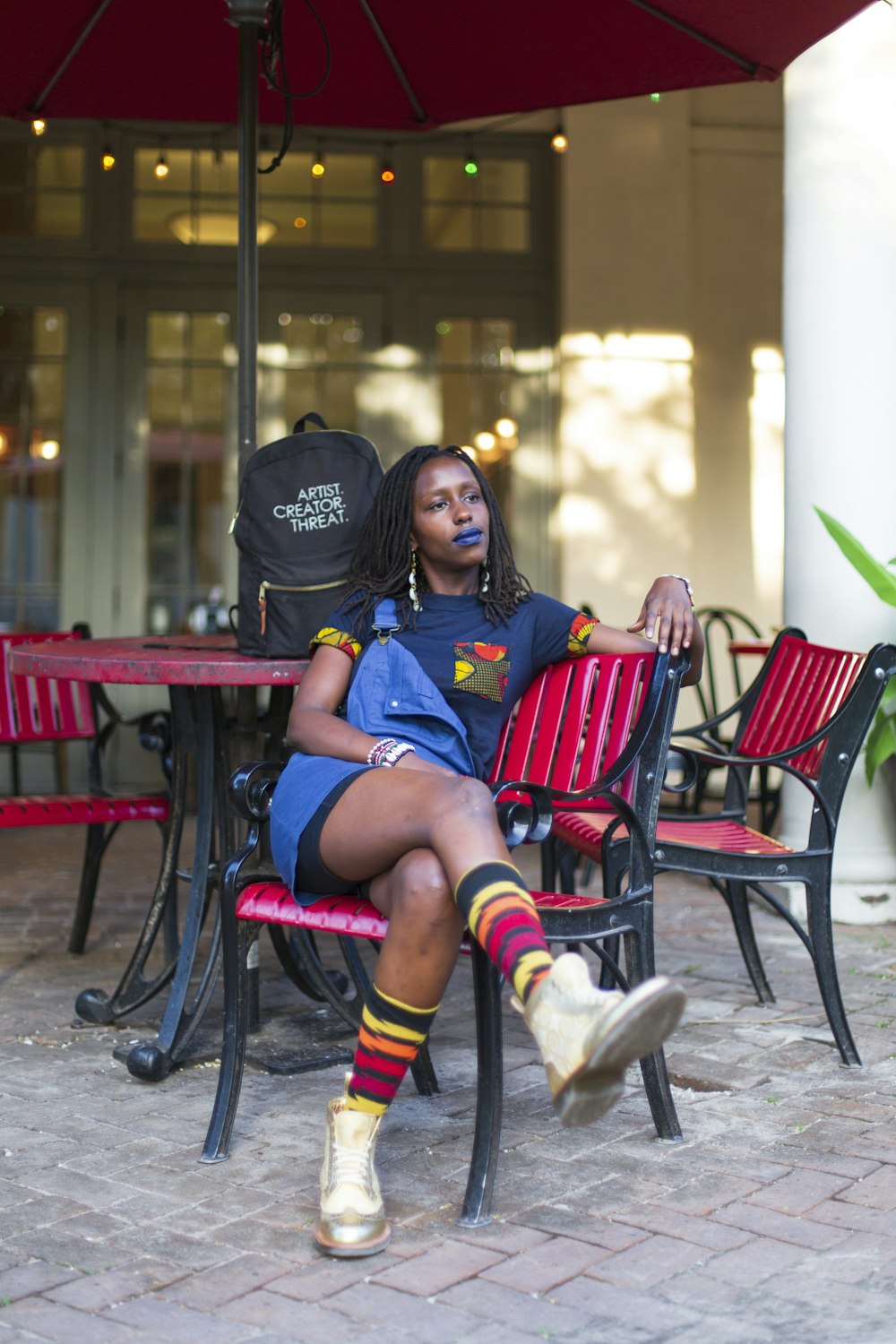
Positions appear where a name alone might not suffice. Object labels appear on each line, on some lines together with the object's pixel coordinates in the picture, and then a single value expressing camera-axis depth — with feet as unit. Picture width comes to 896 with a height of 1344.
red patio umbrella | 12.20
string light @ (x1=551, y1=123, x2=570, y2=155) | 22.74
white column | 16.29
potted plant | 15.01
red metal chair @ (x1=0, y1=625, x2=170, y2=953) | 13.50
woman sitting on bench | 7.13
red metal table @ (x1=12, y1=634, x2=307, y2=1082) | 10.19
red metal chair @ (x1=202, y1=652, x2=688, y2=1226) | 8.36
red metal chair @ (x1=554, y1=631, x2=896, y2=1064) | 10.85
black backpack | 10.66
